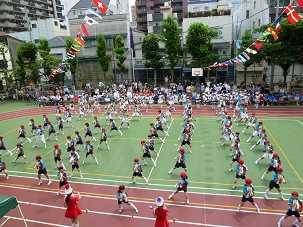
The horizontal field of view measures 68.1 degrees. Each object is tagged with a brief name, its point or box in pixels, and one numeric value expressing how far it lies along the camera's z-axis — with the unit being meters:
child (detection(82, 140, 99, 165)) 13.14
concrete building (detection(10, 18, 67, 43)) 50.75
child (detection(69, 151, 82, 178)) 11.67
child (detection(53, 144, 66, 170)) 12.73
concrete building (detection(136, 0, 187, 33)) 57.50
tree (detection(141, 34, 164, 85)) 31.88
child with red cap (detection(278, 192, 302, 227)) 7.86
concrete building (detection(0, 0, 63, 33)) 56.62
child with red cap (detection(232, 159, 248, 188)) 10.21
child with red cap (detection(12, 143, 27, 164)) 13.56
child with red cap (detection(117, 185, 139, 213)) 9.10
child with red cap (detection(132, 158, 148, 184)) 10.70
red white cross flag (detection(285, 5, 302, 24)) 15.66
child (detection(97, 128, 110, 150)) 14.87
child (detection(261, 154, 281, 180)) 10.32
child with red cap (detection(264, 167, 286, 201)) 9.32
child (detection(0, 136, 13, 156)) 14.73
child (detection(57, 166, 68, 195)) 10.47
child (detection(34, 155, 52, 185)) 11.55
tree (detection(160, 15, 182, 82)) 29.94
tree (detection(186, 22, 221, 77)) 28.06
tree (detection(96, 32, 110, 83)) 34.06
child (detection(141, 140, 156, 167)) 12.48
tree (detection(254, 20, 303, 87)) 22.89
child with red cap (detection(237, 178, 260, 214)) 8.71
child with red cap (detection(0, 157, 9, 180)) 12.30
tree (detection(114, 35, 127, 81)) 33.38
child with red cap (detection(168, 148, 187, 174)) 11.29
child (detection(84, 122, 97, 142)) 15.80
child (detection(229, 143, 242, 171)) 11.68
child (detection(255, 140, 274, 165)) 11.86
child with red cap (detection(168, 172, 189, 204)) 9.46
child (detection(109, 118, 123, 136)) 16.94
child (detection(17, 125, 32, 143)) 16.55
